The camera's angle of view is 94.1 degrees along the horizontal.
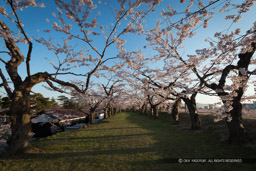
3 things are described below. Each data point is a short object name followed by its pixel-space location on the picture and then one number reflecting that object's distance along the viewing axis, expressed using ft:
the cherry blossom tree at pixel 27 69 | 14.24
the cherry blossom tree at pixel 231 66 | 11.64
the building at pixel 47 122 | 48.47
